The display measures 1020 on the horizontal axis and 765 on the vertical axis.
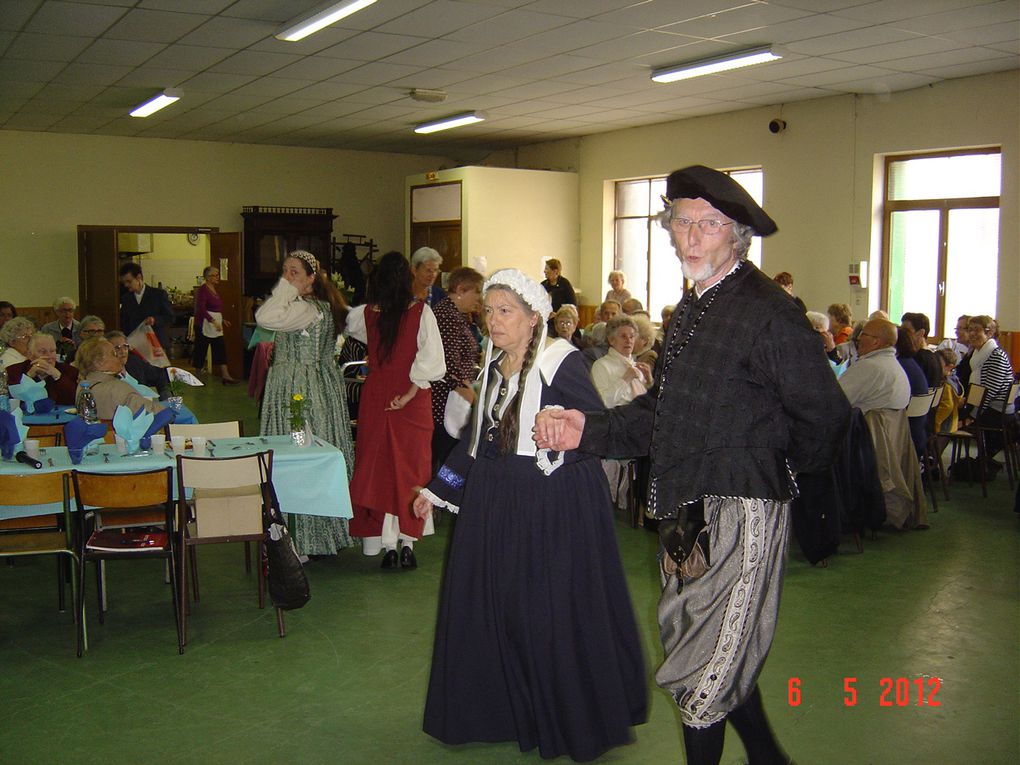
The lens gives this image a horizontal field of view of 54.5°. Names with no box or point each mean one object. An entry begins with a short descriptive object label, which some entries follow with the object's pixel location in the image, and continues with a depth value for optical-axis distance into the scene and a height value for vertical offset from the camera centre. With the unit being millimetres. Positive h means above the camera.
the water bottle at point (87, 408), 4762 -533
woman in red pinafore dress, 5164 -557
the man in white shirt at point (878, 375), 6020 -453
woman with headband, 5238 -341
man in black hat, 2238 -329
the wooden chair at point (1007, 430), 7336 -949
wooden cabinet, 15156 +933
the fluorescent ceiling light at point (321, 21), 6742 +1990
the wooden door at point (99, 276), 13836 +304
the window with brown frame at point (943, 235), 9742 +684
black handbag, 4145 -1127
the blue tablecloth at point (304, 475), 4621 -837
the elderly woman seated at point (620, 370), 5969 -433
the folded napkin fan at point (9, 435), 4512 -631
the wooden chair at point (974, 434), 7305 -980
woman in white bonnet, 3041 -882
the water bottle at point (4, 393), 5422 -551
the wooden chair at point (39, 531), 4055 -1033
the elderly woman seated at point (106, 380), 5148 -438
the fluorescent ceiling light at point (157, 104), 10531 +2185
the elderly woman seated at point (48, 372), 6262 -480
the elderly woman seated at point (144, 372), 6631 -509
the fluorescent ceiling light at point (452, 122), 12155 +2240
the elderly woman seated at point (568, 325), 7785 -200
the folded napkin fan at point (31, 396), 6000 -601
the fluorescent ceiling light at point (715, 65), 8320 +2087
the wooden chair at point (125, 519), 4012 -1031
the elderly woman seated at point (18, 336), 6922 -279
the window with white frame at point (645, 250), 13352 +702
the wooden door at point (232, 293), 14367 +70
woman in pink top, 14211 -265
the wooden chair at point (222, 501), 4219 -906
